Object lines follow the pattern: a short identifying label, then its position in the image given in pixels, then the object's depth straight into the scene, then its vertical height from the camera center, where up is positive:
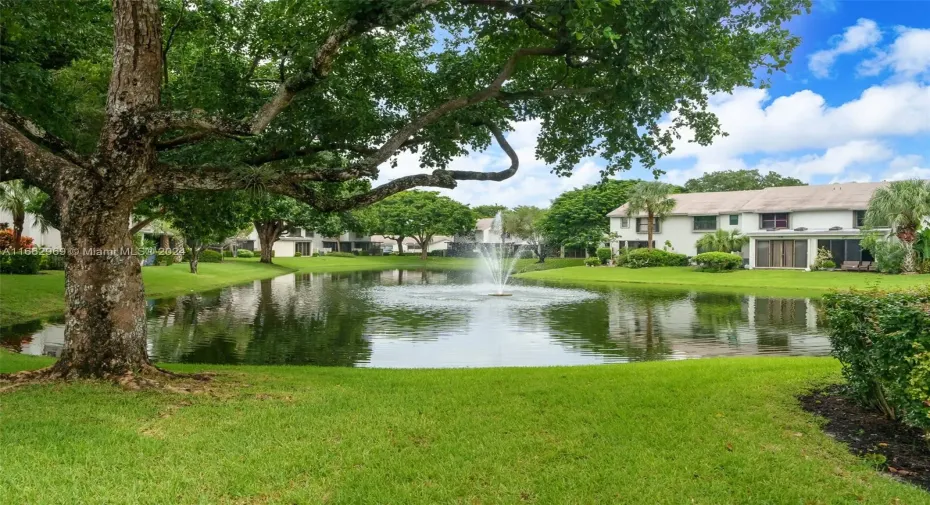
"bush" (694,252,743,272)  42.34 -0.62
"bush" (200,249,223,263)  51.04 -0.37
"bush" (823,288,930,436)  5.34 -0.93
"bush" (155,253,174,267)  43.06 -0.45
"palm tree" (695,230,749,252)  46.25 +0.84
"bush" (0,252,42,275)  25.64 -0.44
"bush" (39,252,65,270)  29.95 -0.43
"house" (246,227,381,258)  79.75 +1.34
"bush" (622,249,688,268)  47.56 -0.53
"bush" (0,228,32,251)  31.67 +0.61
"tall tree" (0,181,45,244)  31.87 +2.64
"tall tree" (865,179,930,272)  34.72 +2.39
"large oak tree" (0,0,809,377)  7.97 +2.73
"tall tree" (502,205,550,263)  78.12 +3.82
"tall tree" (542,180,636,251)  60.22 +3.40
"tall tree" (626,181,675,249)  50.56 +4.25
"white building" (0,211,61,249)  38.94 +1.14
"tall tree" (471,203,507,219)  111.00 +7.60
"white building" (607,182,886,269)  42.12 +2.34
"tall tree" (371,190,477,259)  74.38 +4.14
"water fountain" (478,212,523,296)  38.72 -0.70
